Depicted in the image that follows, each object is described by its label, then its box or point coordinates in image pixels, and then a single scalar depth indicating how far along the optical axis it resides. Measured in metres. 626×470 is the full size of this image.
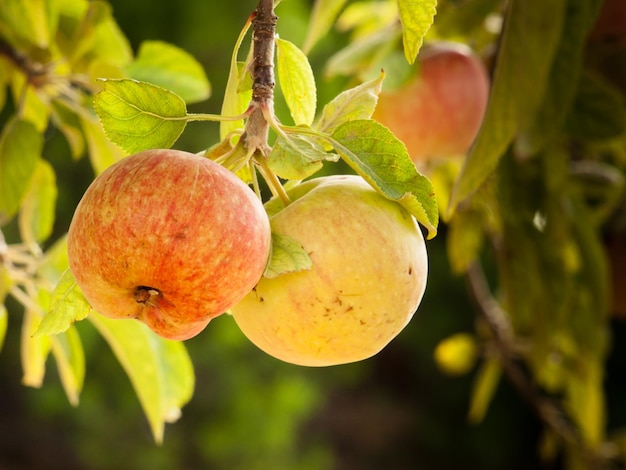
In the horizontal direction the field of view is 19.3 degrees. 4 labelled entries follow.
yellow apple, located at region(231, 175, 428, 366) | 0.64
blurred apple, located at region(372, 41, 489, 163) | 0.97
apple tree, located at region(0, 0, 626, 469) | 0.64
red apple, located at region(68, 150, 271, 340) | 0.61
